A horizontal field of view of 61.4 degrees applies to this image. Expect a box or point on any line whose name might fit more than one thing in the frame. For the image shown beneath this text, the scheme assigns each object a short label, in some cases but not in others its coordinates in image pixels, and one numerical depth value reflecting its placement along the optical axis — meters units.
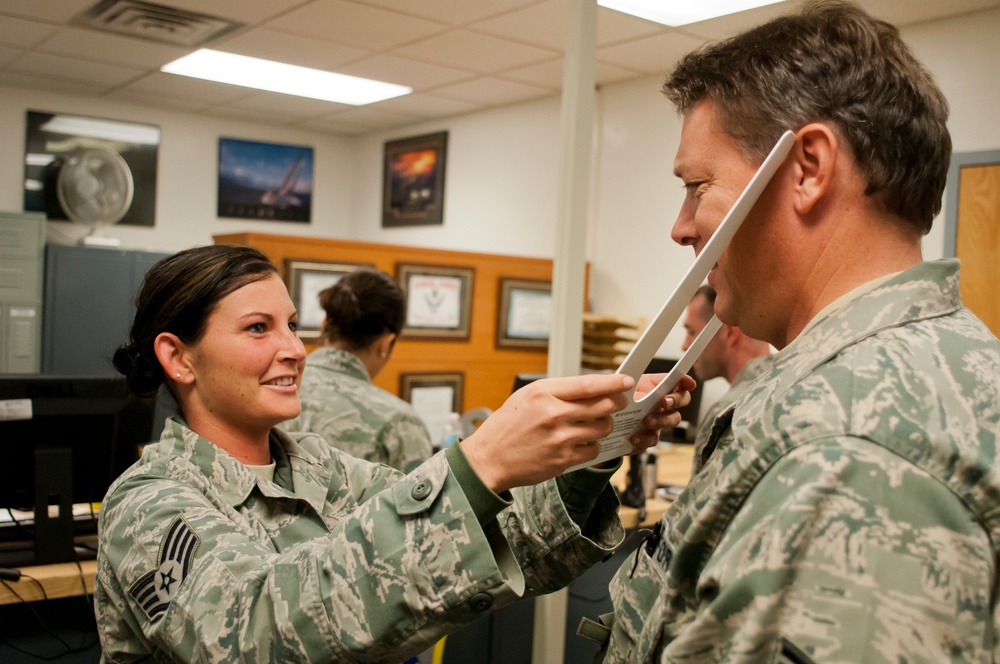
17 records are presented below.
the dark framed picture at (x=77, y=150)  6.05
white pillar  1.88
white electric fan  5.66
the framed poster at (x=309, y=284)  4.13
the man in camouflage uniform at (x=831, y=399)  0.61
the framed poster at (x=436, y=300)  4.52
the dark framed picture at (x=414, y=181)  6.50
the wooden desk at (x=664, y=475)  2.73
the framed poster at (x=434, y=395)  4.56
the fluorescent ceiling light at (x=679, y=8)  3.61
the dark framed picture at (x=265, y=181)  6.89
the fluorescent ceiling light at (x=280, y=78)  5.05
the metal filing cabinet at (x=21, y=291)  5.25
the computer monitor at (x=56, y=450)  2.15
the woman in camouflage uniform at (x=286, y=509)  0.83
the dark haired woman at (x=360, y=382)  2.58
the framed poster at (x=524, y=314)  4.88
